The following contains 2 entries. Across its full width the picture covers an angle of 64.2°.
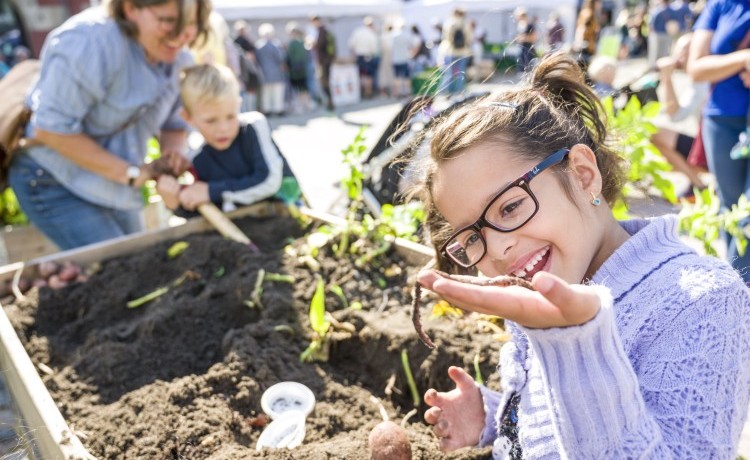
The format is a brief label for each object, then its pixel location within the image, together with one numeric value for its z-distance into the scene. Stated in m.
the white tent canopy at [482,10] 16.83
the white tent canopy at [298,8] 13.52
